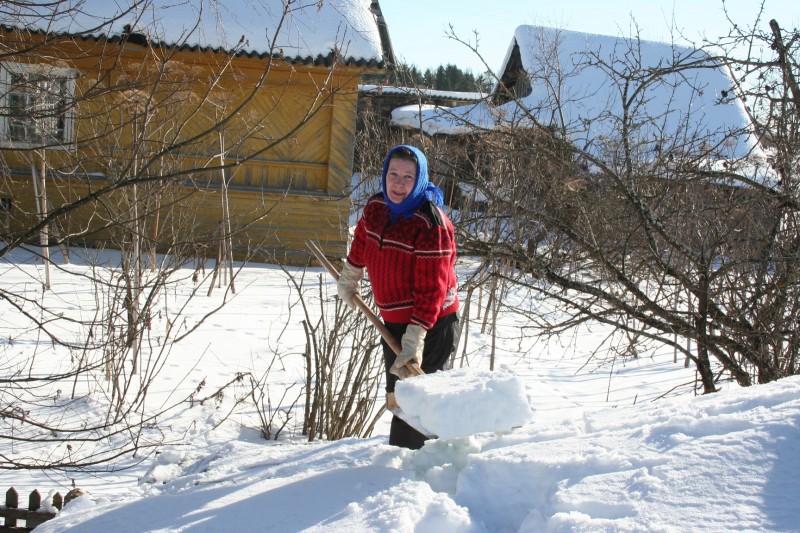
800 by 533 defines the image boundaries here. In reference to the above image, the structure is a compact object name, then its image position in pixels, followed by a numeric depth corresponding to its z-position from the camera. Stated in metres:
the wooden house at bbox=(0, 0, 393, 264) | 9.62
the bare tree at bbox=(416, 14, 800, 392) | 4.55
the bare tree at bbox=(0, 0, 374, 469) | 2.94
